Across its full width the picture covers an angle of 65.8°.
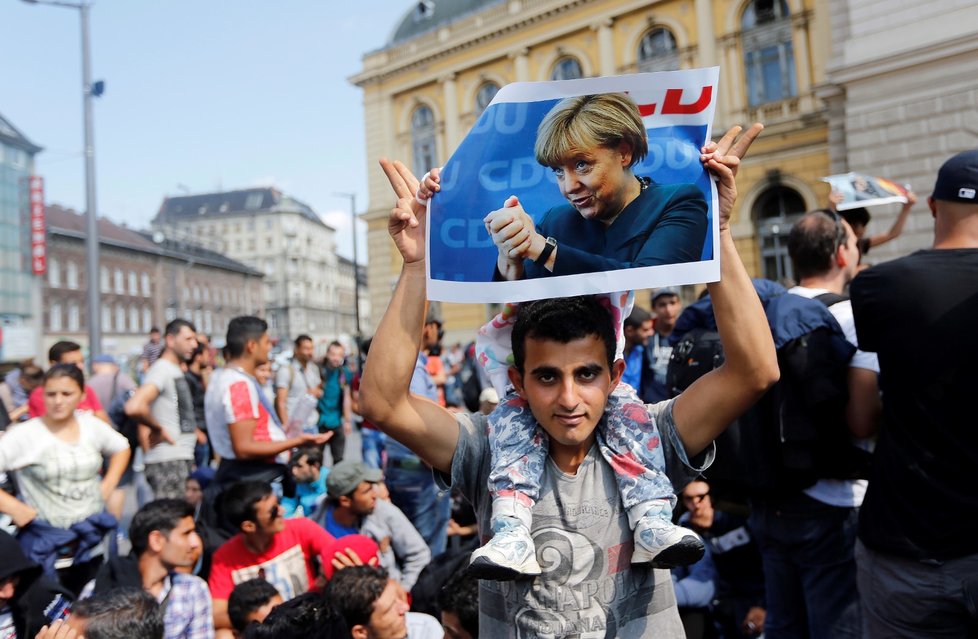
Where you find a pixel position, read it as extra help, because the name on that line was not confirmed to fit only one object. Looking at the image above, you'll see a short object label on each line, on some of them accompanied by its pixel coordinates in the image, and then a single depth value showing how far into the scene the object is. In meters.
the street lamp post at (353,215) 30.25
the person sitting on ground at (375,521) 4.63
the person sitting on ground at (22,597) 3.28
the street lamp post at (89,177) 11.91
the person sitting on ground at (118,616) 2.83
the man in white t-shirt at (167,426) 6.00
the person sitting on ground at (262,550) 4.04
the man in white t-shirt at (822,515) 2.87
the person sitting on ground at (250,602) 3.65
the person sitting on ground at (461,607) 3.09
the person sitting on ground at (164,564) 3.76
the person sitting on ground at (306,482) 5.98
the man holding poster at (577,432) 1.77
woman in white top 4.46
